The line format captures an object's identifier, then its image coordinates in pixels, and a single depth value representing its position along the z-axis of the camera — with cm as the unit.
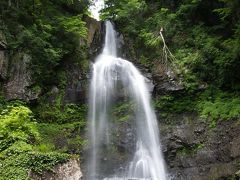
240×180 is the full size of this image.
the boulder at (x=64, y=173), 921
